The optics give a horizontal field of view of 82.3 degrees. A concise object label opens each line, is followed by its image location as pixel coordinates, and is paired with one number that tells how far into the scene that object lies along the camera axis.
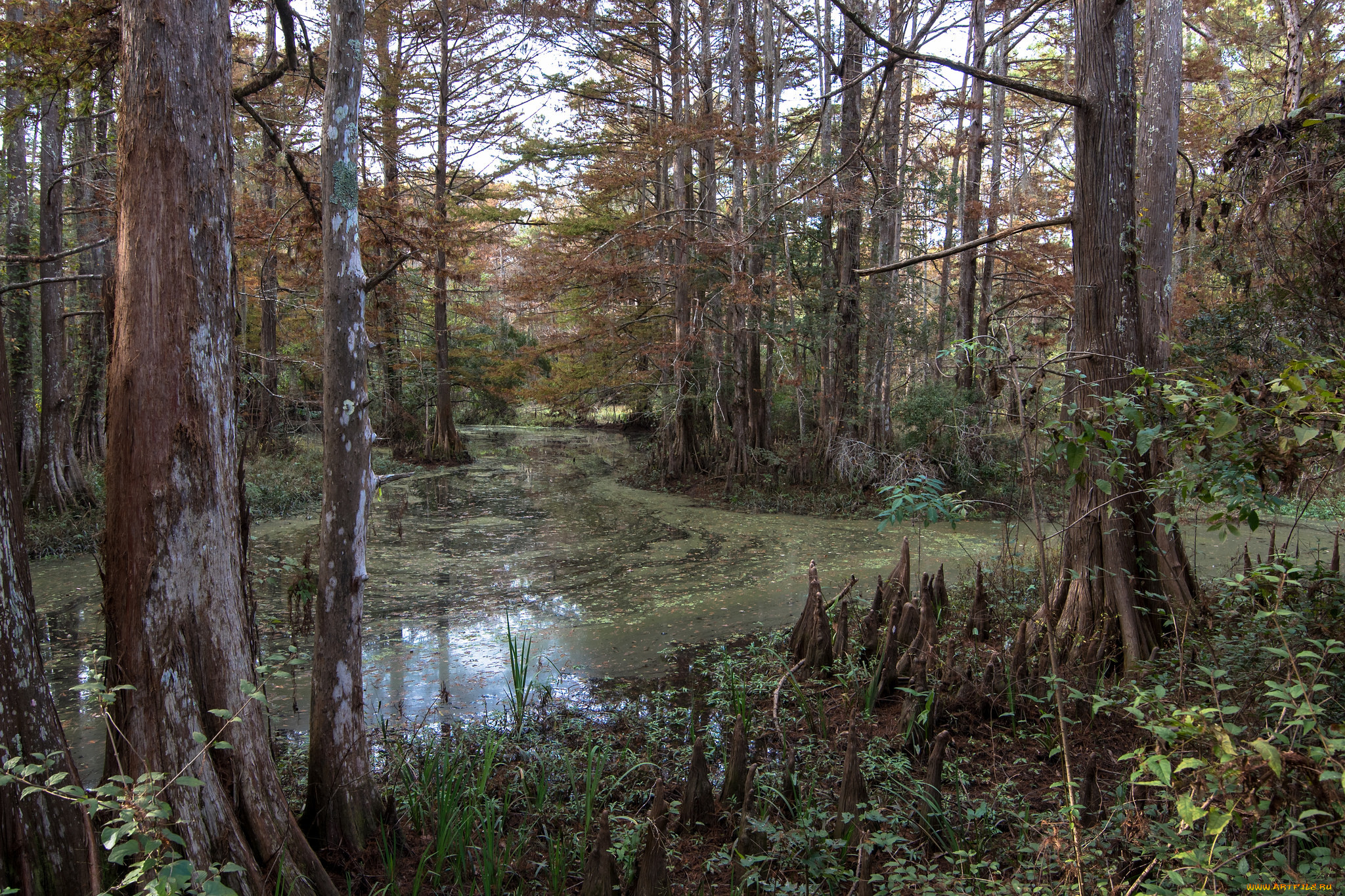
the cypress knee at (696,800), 2.92
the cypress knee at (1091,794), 2.68
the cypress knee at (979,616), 4.94
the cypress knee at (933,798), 2.68
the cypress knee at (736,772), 3.01
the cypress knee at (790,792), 2.95
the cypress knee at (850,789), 2.64
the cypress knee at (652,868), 2.26
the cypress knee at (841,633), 4.61
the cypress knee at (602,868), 2.26
